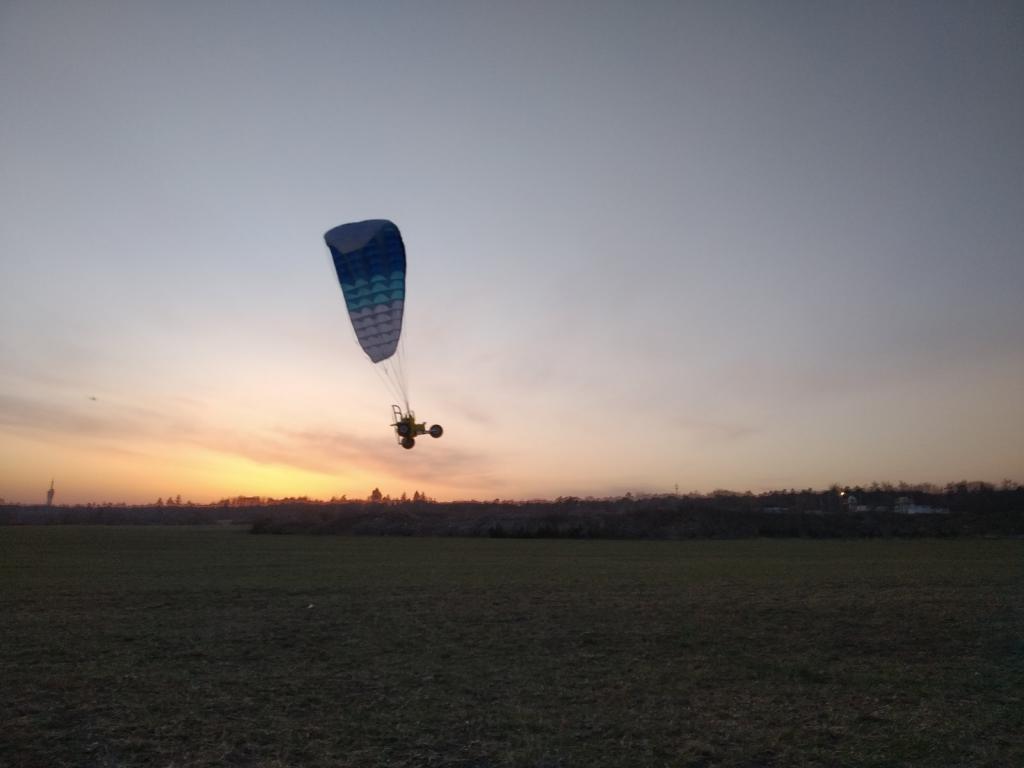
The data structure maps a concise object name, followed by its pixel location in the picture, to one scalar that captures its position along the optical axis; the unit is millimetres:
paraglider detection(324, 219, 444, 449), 18750
